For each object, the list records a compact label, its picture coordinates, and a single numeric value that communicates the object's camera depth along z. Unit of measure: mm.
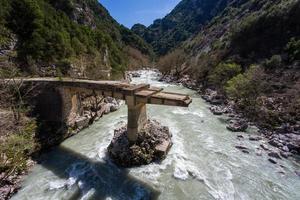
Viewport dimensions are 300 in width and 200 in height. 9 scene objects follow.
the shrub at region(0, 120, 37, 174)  15465
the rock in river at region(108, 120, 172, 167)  17672
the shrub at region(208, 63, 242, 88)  39469
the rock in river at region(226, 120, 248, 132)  24672
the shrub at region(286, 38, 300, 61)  35188
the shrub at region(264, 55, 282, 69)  36875
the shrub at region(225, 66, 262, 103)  29491
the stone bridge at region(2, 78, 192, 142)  17500
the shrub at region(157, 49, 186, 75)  67675
